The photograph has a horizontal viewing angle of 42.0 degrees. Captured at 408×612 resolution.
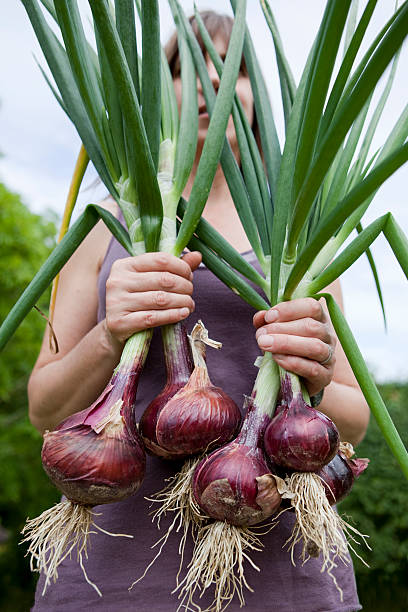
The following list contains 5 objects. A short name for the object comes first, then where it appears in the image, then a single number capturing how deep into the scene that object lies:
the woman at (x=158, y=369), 0.79
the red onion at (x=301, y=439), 0.68
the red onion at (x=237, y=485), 0.67
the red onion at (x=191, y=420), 0.71
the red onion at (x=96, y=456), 0.68
